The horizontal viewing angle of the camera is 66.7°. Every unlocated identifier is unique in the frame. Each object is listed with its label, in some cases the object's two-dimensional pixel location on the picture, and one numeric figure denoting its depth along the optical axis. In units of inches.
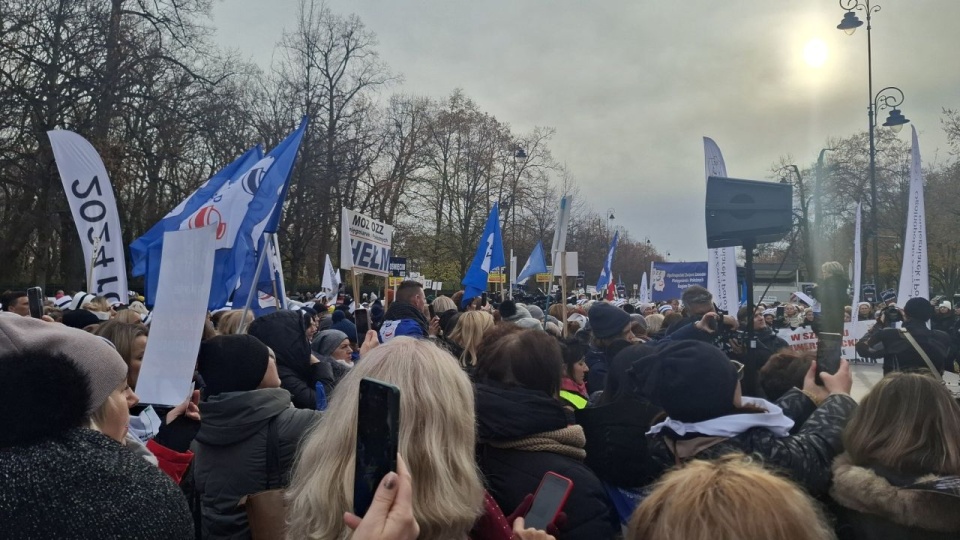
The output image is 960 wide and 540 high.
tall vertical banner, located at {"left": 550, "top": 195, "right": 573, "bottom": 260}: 390.9
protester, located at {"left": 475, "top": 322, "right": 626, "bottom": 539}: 101.0
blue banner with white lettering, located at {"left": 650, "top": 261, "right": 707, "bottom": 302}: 712.4
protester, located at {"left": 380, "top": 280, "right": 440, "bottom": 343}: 228.8
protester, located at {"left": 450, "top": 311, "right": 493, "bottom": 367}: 240.8
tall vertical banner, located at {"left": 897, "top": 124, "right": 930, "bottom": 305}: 410.9
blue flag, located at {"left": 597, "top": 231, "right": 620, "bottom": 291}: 850.8
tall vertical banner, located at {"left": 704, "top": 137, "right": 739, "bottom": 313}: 376.2
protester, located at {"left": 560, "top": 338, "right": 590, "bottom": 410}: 200.7
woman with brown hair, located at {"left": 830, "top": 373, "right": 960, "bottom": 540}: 98.8
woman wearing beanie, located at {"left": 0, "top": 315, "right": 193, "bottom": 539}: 57.7
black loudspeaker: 205.8
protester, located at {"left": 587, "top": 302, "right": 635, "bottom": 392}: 240.4
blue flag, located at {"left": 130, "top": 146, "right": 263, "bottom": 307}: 362.6
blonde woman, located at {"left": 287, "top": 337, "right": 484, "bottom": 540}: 72.4
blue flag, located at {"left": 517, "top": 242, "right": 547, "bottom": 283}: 674.2
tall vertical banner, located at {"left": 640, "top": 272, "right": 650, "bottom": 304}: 944.1
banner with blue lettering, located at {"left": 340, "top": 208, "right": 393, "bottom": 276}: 322.6
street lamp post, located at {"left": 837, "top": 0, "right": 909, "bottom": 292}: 733.3
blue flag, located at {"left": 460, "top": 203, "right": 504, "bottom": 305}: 505.0
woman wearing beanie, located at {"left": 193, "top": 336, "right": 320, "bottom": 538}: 124.3
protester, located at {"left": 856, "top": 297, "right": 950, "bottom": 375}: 278.8
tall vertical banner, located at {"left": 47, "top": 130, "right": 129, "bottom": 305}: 360.5
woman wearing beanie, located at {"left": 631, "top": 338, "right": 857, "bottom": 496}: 106.0
